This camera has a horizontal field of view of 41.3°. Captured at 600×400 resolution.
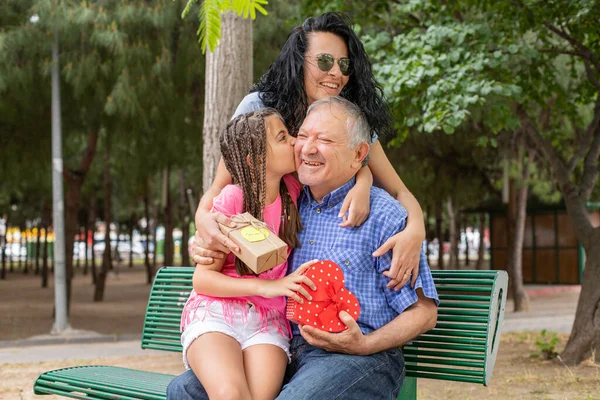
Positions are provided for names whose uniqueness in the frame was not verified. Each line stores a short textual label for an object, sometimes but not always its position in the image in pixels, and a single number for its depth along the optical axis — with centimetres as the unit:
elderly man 292
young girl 288
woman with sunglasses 329
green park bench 355
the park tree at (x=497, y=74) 788
